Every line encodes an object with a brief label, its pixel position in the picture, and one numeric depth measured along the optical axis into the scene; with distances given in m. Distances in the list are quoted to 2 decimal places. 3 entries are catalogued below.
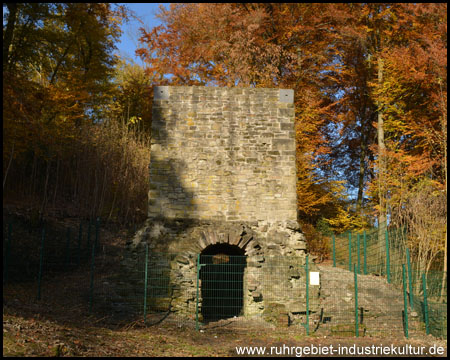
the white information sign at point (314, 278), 10.50
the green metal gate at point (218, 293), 11.34
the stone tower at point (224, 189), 11.11
